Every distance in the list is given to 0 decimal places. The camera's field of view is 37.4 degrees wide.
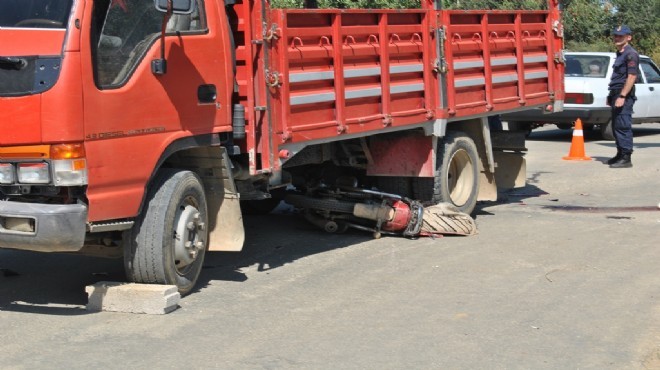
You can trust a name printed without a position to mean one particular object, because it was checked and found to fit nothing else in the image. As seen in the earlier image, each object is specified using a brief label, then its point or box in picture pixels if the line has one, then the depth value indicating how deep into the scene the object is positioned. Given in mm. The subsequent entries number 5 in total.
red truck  5992
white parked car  17703
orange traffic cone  15680
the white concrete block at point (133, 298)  6480
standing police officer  14414
